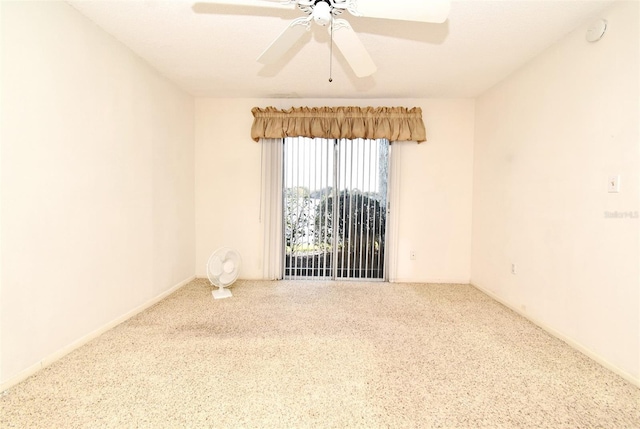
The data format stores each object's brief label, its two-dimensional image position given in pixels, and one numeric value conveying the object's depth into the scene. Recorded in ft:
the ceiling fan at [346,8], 4.63
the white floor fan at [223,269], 9.71
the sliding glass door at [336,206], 11.82
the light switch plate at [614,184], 5.65
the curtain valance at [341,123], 11.10
